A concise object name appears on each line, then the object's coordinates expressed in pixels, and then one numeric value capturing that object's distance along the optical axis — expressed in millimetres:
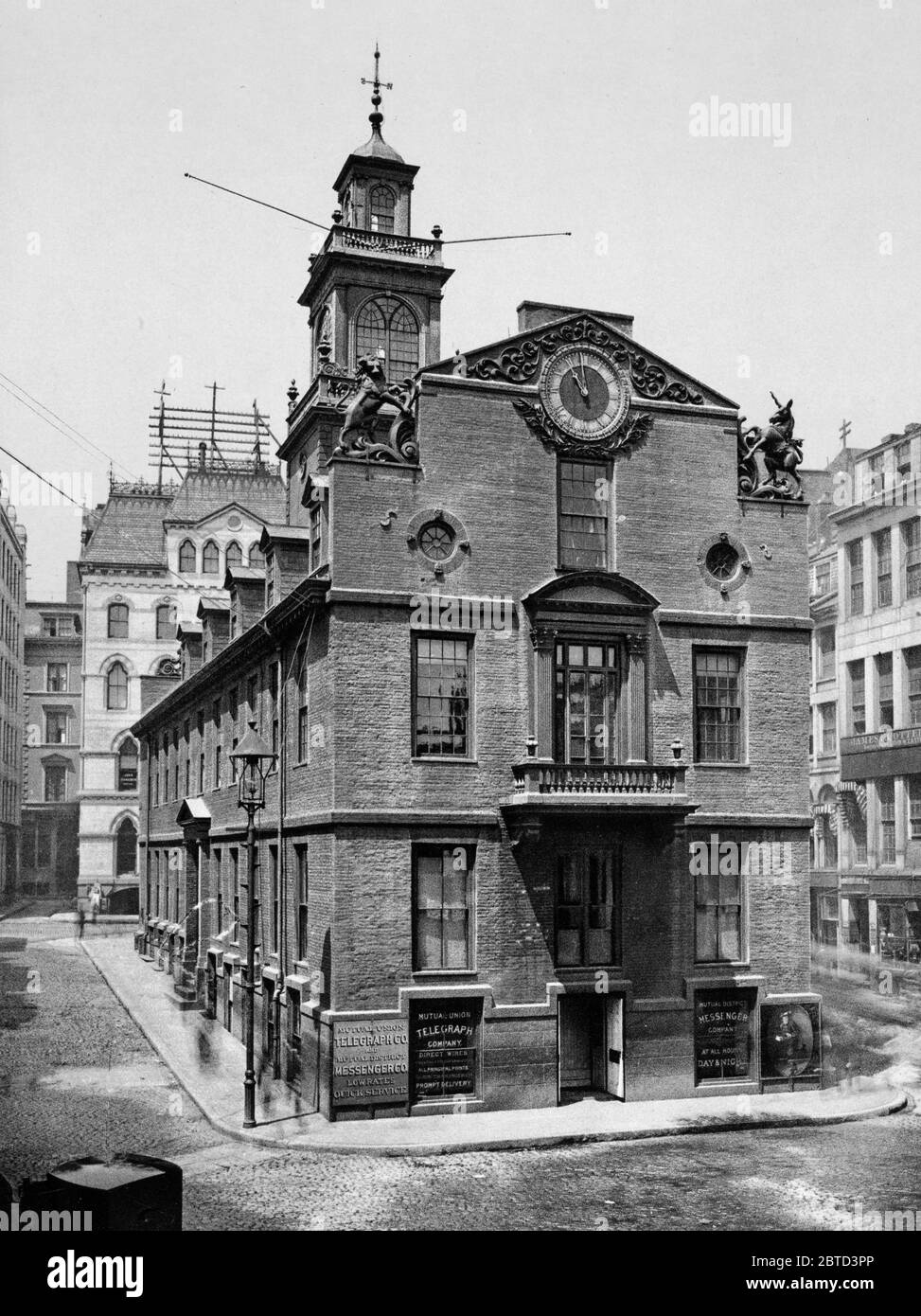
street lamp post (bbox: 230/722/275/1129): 23000
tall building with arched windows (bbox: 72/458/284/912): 70750
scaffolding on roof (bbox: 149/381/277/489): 79688
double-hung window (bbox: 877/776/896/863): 50500
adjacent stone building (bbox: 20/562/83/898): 88875
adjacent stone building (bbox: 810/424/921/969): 49062
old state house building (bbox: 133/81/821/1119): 24344
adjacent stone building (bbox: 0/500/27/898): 70062
